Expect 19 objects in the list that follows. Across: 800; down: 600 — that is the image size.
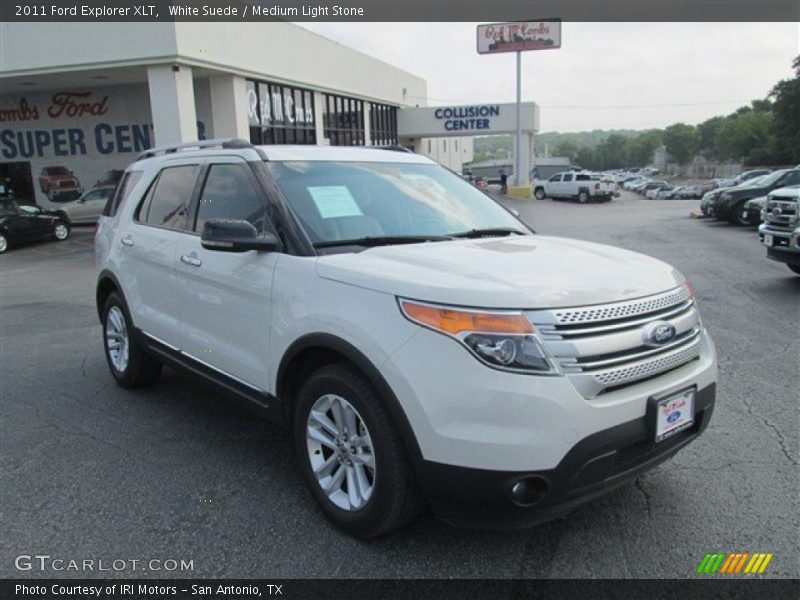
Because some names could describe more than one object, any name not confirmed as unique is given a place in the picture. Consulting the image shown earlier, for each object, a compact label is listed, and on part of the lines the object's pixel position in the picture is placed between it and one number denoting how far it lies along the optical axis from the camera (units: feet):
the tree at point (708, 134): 452.76
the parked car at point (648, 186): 220.04
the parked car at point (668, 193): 191.74
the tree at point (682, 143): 460.55
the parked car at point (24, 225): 59.11
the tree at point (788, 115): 192.75
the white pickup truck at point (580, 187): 123.54
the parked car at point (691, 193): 179.48
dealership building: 58.03
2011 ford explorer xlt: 8.14
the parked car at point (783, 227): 29.58
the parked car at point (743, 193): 60.29
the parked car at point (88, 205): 78.54
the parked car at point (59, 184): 86.12
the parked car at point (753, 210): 56.36
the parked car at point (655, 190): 200.83
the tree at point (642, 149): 524.52
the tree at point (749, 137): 268.41
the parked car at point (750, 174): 109.24
